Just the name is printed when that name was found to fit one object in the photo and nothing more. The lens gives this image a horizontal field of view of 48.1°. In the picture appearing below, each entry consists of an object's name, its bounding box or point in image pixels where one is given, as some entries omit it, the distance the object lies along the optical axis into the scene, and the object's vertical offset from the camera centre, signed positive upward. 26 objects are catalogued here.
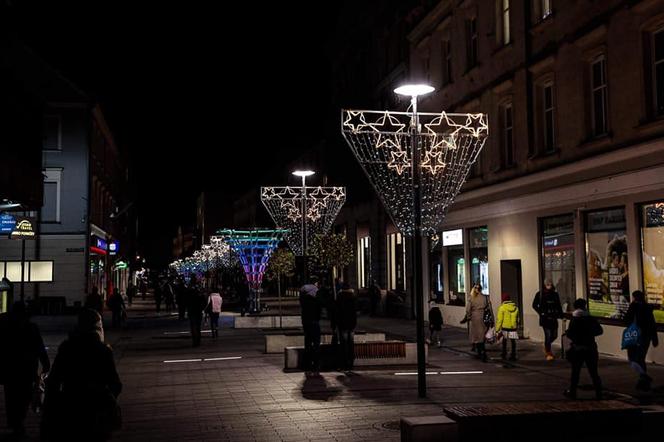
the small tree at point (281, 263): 35.53 +1.18
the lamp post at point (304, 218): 25.91 +2.44
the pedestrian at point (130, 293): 51.59 -0.28
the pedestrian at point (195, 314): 21.48 -0.74
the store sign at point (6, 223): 21.59 +1.95
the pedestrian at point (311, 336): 15.55 -1.02
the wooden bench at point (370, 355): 15.68 -1.46
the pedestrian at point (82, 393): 6.11 -0.86
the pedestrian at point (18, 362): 9.37 -0.91
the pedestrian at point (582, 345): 11.74 -0.97
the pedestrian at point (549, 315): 16.78 -0.69
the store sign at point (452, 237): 27.09 +1.80
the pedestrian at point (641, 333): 12.62 -0.85
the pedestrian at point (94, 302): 15.13 -0.26
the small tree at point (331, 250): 33.72 +1.66
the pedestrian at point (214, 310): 23.98 -0.70
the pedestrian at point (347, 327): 15.61 -0.84
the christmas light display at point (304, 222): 26.84 +3.25
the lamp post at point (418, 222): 12.06 +1.11
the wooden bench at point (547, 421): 8.53 -1.60
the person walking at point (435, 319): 20.09 -0.90
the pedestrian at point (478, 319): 17.38 -0.79
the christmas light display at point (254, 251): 35.03 +1.72
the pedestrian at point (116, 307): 29.88 -0.72
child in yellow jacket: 17.06 -0.85
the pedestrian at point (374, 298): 35.72 -0.56
